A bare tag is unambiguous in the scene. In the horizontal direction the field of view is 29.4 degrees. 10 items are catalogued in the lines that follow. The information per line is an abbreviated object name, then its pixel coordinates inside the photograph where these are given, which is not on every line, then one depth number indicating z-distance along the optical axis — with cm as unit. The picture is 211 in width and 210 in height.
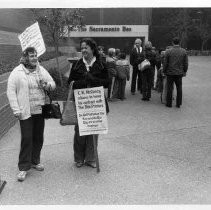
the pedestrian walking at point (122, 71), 1052
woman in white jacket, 489
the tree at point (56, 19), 1198
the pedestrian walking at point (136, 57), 1091
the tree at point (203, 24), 3962
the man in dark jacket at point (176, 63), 950
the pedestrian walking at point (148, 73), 1057
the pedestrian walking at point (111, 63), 1028
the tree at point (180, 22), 3885
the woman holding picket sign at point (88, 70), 516
